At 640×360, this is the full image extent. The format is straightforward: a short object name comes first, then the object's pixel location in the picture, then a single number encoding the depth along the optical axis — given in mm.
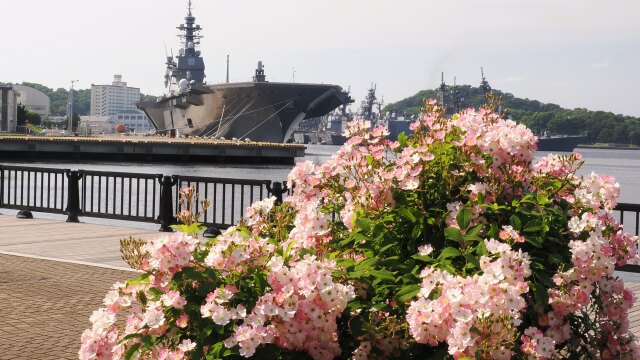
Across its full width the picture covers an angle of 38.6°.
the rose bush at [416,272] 4238
